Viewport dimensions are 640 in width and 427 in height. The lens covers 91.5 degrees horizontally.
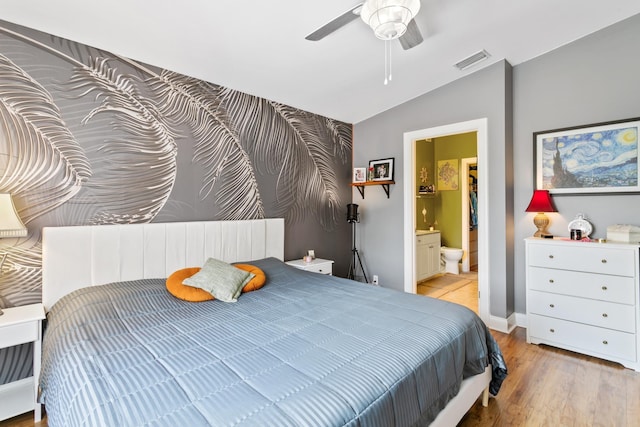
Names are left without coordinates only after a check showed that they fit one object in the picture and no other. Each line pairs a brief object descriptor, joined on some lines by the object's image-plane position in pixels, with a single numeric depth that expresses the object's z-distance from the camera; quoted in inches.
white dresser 96.6
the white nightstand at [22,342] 69.5
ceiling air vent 118.2
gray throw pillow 85.1
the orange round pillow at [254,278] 92.4
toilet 217.5
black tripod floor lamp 175.4
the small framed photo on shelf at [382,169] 160.2
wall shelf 159.5
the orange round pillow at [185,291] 83.0
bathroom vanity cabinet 191.3
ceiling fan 65.2
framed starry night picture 108.0
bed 39.8
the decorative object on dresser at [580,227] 111.3
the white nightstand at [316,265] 137.1
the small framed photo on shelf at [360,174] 171.3
